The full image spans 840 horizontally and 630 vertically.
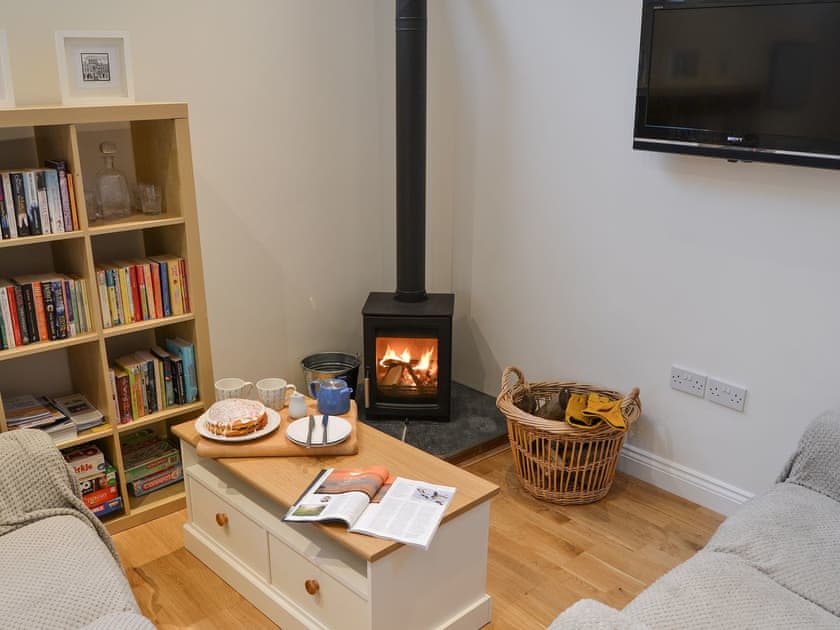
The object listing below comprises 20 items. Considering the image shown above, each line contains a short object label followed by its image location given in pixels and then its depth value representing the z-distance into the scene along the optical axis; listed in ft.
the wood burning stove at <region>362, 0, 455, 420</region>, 11.00
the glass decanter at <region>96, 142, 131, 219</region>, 9.33
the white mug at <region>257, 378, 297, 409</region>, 9.01
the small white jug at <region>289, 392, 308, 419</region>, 8.86
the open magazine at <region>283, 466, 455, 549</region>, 6.95
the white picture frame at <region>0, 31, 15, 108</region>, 8.07
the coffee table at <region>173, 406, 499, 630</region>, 7.06
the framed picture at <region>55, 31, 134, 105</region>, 8.47
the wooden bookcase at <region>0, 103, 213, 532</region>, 8.71
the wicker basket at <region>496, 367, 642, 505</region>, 9.78
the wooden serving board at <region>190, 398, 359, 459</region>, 8.22
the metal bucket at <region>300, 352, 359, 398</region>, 11.82
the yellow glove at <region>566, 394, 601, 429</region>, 9.84
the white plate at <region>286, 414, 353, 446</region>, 8.28
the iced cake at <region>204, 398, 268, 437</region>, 8.38
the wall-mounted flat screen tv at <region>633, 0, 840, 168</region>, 8.04
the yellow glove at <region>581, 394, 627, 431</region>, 9.75
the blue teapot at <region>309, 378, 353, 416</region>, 8.87
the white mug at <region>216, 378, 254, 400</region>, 9.06
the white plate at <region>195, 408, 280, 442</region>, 8.36
